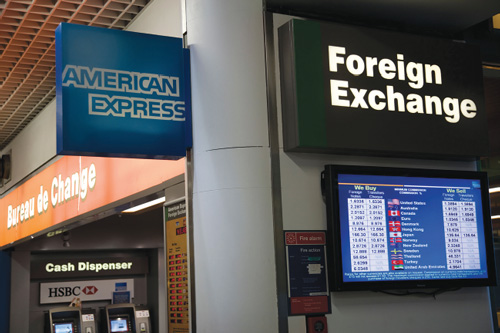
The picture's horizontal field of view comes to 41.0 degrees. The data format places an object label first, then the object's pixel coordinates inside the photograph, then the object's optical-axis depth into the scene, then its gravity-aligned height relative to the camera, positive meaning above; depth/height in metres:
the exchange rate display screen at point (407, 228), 3.28 +0.23
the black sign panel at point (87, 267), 10.20 +0.31
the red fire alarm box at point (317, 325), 3.21 -0.22
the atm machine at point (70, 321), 9.69 -0.48
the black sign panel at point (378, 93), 3.31 +0.93
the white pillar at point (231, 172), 3.17 +0.53
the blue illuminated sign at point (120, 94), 3.18 +0.93
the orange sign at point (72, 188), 4.95 +0.91
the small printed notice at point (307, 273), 3.23 +0.02
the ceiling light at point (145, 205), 6.02 +0.80
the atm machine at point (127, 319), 9.92 -0.49
